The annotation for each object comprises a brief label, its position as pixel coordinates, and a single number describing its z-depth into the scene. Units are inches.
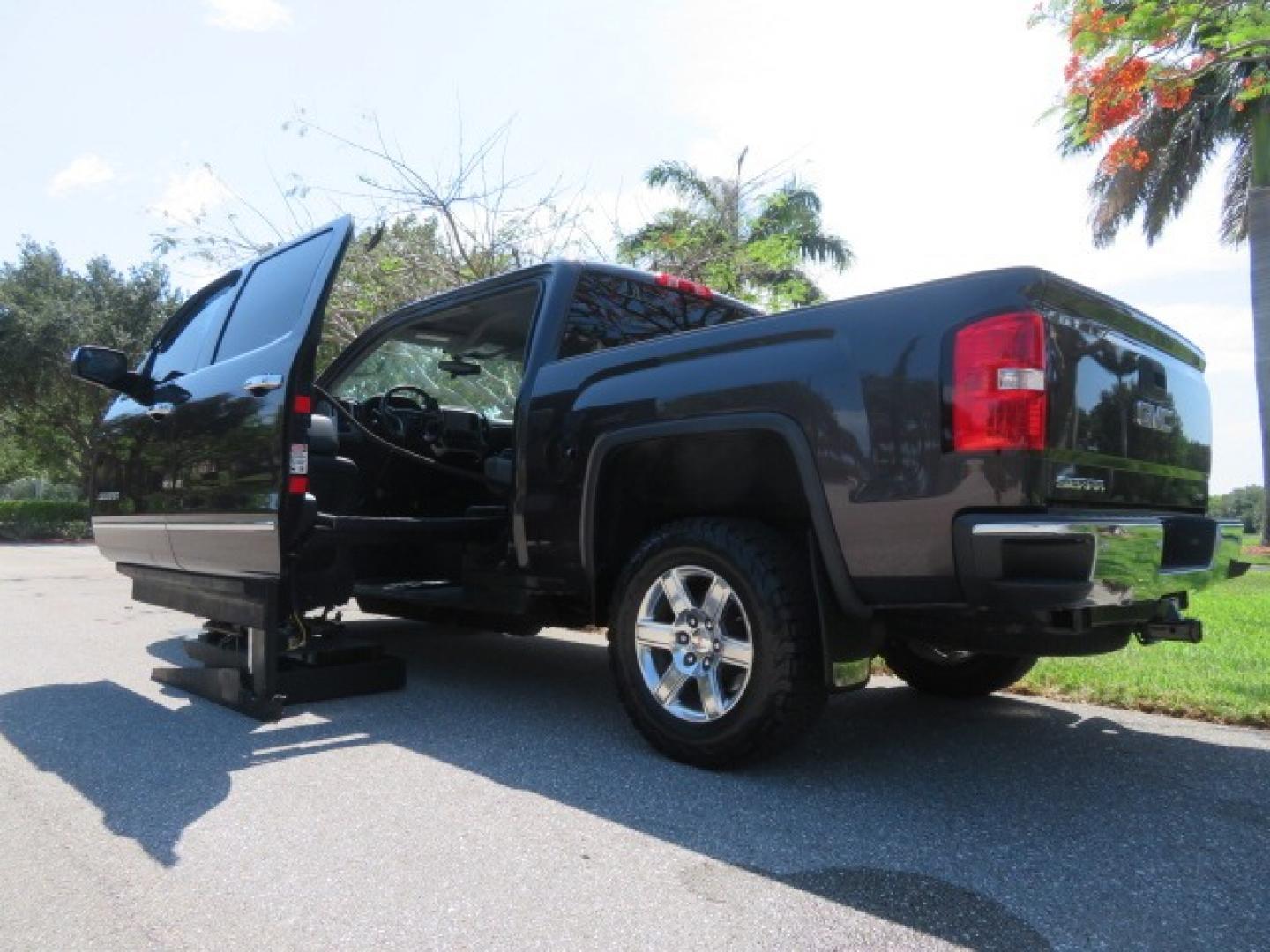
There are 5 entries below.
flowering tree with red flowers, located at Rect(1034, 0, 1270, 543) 219.6
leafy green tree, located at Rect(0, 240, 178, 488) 1001.5
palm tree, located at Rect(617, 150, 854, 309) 389.4
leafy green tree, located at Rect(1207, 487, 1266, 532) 884.4
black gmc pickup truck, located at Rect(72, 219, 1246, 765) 108.7
